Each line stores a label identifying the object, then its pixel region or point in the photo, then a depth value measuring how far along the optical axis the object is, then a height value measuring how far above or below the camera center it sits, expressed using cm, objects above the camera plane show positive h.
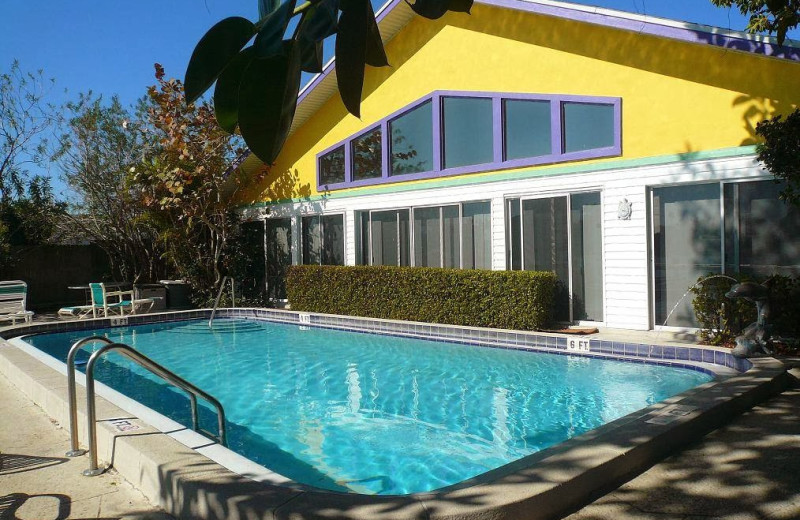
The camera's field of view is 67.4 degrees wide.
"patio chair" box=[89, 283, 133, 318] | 1322 -76
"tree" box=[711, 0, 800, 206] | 729 +126
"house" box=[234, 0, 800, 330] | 866 +184
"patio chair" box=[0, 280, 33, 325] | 1238 -73
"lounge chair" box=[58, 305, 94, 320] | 1295 -100
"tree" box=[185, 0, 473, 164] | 87 +30
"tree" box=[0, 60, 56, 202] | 1697 +419
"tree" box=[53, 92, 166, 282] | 1697 +210
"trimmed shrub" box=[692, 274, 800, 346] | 763 -76
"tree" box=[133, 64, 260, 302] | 1441 +186
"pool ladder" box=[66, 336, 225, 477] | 412 -92
